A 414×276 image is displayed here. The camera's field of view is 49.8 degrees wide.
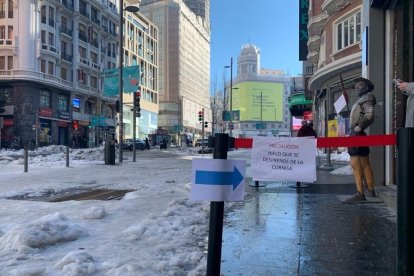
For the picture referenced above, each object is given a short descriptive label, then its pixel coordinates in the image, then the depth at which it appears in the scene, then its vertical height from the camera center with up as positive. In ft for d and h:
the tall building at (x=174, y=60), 388.78 +70.17
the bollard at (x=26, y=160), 52.75 -2.80
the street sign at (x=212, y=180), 9.78 -0.95
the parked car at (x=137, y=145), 168.96 -3.12
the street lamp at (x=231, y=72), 177.31 +26.42
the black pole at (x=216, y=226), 9.71 -1.95
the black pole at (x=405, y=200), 7.62 -1.09
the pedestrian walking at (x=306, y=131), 36.83 +0.53
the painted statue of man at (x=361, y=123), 24.18 +0.79
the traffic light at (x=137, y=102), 87.81 +7.06
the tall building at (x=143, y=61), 267.59 +50.02
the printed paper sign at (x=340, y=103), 33.24 +2.57
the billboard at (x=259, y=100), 409.04 +35.01
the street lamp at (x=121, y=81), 76.07 +9.47
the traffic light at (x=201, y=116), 150.69 +7.24
